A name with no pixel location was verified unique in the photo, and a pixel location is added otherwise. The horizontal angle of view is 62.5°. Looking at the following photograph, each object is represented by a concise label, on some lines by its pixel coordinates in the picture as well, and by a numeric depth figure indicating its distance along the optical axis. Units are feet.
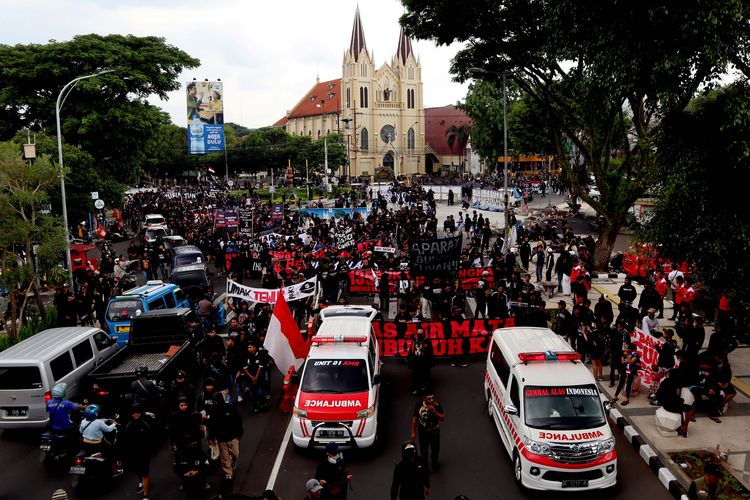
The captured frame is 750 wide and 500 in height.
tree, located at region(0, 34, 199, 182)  112.68
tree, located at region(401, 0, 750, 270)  40.04
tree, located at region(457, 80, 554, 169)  207.41
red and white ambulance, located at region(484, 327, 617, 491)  28.99
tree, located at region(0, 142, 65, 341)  54.13
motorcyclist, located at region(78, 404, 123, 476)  30.89
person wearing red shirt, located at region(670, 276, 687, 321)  57.00
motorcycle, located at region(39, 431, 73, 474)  33.71
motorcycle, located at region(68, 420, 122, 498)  30.04
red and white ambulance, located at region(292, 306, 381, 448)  33.53
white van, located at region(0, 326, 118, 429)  36.40
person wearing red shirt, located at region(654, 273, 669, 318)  62.07
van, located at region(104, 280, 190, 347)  51.93
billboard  138.72
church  362.33
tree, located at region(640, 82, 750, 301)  34.45
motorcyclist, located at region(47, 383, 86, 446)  33.49
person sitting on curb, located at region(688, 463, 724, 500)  26.37
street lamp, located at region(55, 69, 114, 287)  69.56
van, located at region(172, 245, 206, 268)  79.20
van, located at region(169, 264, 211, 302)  69.31
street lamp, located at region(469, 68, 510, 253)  88.65
